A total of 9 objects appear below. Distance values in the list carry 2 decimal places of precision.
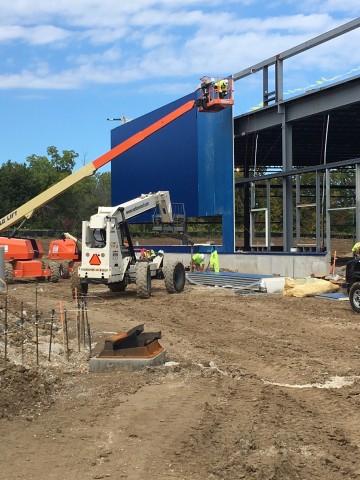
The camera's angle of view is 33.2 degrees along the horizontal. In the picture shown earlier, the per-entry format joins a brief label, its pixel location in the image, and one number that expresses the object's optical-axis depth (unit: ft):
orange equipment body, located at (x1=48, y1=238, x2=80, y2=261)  89.56
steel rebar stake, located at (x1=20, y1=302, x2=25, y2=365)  30.63
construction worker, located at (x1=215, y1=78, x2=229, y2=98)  88.53
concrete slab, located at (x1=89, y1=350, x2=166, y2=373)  29.22
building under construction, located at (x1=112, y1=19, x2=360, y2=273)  81.82
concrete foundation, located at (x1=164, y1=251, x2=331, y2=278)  76.89
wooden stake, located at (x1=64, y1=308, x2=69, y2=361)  32.60
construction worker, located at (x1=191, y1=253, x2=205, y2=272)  91.45
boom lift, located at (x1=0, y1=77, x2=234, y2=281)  79.25
